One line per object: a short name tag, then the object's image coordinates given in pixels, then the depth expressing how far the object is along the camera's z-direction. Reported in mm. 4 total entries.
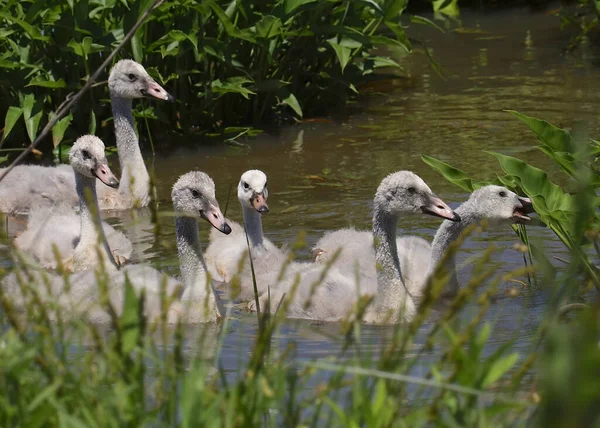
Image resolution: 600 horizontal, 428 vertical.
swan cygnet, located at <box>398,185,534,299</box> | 13547
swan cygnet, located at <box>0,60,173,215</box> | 17547
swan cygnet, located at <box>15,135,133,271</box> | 14609
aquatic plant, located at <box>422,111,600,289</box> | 10883
